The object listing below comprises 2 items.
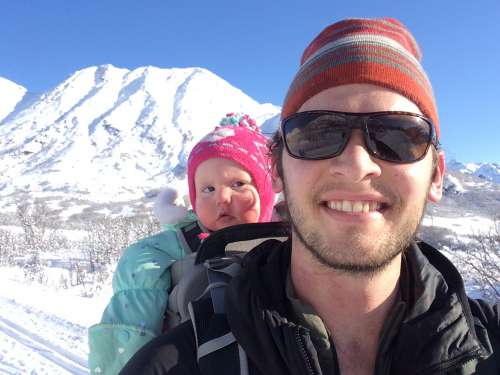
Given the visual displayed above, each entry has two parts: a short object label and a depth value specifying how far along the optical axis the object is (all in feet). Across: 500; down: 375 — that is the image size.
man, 1.12
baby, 1.58
